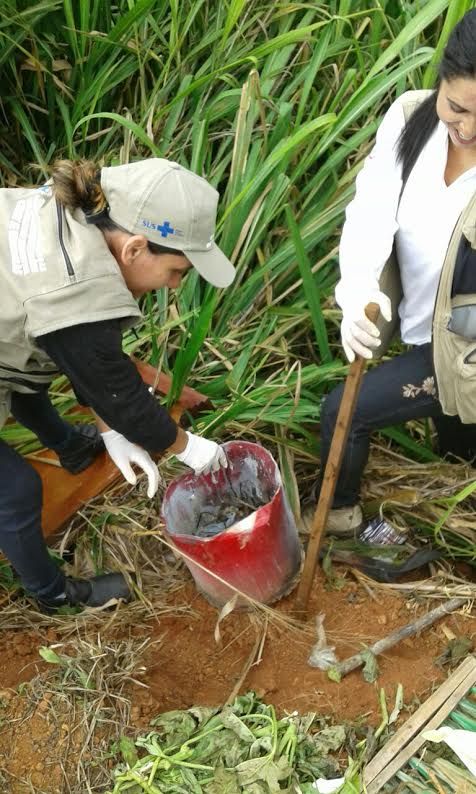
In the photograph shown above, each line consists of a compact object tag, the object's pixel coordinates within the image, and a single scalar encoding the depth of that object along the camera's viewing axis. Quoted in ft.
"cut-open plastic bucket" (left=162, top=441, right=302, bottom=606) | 5.61
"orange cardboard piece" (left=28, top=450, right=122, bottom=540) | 6.89
